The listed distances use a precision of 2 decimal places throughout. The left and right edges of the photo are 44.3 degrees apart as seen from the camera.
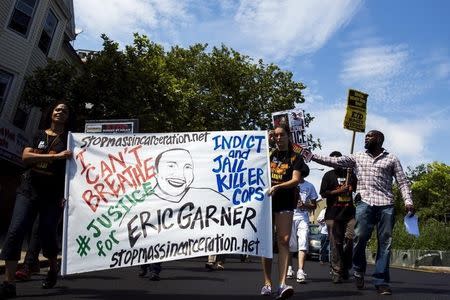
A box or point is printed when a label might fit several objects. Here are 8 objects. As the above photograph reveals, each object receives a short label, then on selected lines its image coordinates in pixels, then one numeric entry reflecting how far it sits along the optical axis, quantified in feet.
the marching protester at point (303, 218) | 28.16
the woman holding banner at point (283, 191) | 18.99
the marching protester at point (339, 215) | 26.32
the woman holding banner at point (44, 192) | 17.99
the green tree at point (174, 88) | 62.28
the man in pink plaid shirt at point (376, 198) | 21.53
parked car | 68.90
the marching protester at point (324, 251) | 54.15
